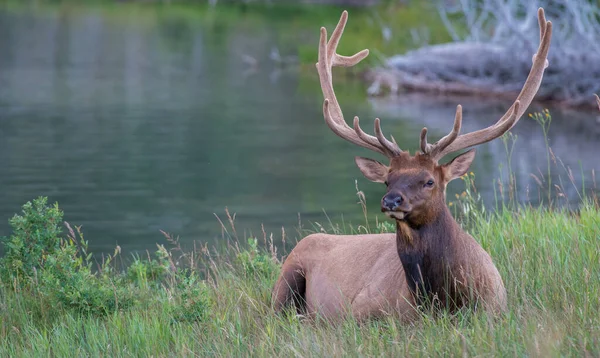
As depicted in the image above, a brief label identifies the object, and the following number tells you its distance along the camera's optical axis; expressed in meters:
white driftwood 42.22
